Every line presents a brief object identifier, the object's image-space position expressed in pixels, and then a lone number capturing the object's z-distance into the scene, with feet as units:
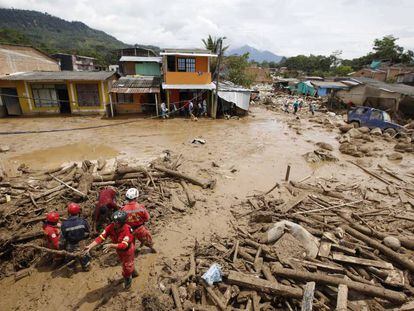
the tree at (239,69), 111.75
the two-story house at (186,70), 70.90
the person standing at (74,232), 16.24
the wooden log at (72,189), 23.68
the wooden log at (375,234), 18.24
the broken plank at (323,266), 15.53
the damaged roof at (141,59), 103.86
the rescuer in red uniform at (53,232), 16.75
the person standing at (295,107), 88.56
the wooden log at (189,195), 24.97
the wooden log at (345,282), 13.56
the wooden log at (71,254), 13.56
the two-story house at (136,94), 72.13
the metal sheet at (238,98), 74.51
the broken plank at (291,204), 23.20
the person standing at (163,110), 71.31
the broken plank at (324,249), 16.87
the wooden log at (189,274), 15.16
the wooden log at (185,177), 29.14
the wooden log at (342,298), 12.77
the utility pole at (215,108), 66.99
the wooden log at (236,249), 16.86
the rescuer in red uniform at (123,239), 13.57
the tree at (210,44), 111.36
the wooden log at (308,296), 12.90
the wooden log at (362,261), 15.78
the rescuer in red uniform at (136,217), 16.17
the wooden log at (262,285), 13.76
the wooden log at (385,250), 15.83
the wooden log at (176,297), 13.51
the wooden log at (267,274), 14.74
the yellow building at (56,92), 71.00
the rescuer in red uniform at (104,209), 19.94
